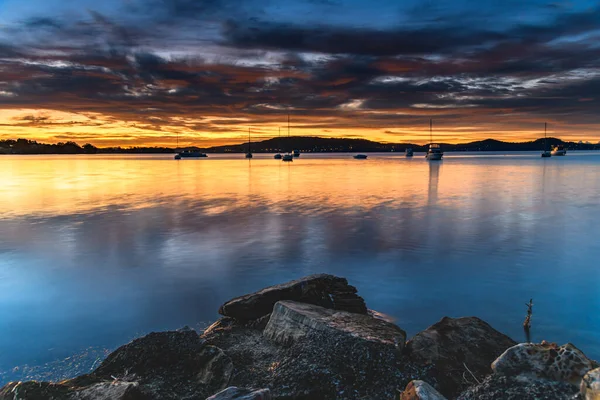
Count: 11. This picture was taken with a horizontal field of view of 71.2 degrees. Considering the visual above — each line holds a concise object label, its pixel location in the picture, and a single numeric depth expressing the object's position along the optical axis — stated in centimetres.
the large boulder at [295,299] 885
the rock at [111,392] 526
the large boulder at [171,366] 602
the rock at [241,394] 482
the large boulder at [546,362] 535
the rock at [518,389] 504
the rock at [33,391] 530
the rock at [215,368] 612
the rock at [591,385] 453
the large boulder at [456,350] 619
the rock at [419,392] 477
